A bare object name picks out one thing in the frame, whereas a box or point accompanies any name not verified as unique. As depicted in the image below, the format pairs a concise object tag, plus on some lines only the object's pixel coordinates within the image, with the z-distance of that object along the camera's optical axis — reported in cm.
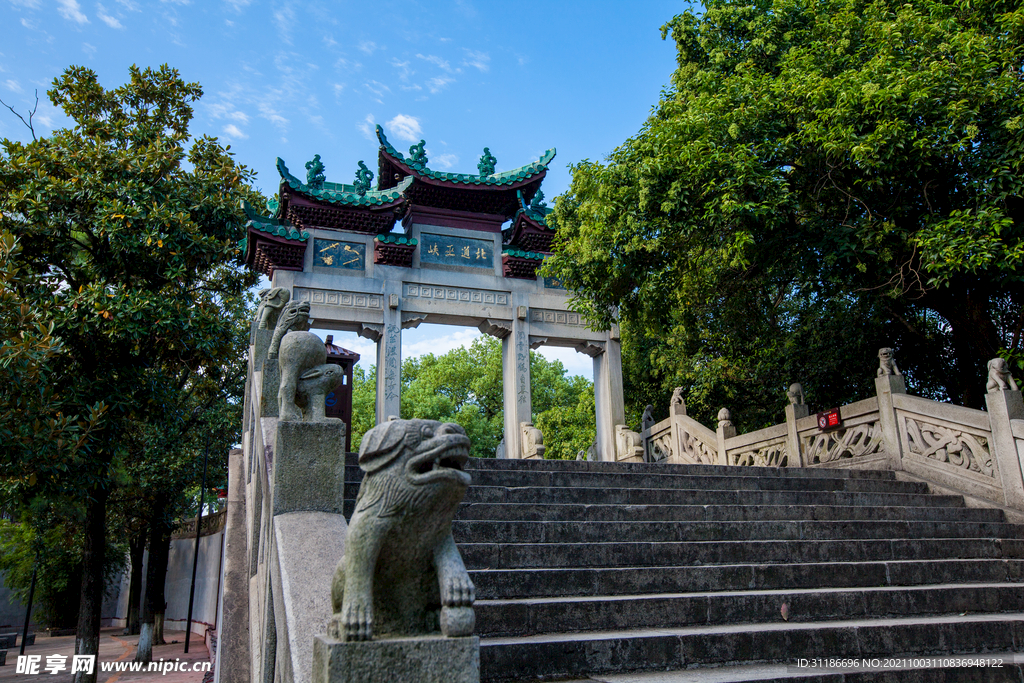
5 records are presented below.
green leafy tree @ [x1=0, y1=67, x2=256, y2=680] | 965
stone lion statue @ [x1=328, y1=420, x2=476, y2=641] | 251
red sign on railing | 978
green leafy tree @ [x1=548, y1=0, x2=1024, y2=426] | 838
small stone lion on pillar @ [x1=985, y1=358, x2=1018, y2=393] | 786
